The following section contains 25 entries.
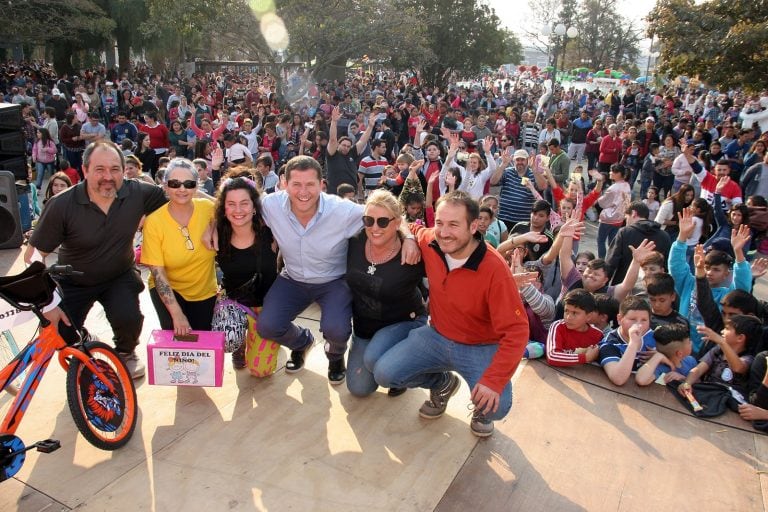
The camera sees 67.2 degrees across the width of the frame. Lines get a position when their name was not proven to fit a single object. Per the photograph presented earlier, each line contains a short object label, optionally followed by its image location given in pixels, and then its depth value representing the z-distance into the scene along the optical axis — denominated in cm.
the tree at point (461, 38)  3188
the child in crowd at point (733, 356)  401
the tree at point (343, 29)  2064
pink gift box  371
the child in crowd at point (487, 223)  588
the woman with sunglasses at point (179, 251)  383
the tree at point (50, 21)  2244
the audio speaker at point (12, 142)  773
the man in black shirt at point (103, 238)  384
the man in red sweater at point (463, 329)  316
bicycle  289
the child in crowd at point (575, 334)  428
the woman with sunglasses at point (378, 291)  360
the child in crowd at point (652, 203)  874
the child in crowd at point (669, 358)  411
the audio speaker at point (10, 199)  705
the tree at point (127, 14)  2862
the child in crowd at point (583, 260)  566
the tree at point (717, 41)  1132
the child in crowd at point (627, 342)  402
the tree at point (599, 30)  4712
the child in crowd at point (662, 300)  445
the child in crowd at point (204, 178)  750
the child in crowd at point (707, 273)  487
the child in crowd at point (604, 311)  464
